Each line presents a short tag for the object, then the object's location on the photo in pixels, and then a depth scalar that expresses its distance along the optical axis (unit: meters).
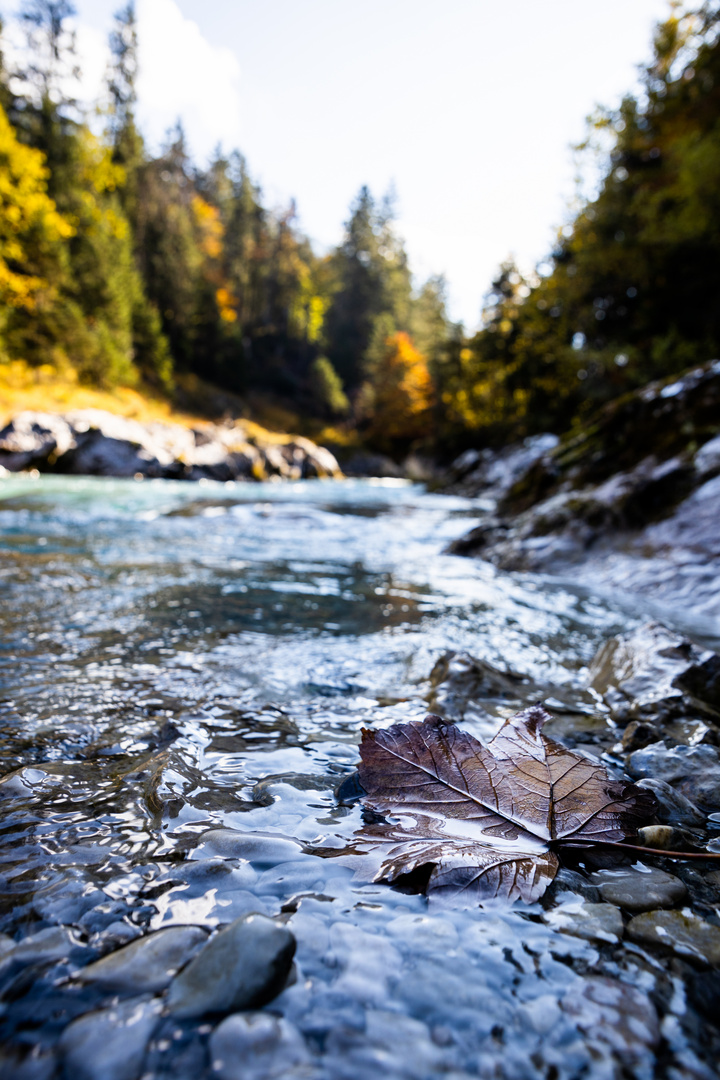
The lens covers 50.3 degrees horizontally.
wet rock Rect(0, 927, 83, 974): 0.29
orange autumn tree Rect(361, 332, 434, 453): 30.23
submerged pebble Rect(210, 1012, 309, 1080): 0.26
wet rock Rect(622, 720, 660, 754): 0.48
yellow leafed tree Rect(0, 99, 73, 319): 15.54
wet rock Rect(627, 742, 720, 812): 0.42
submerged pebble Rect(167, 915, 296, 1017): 0.27
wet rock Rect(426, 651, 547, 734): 0.53
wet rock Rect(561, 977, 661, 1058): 0.27
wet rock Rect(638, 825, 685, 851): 0.37
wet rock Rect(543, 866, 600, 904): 0.34
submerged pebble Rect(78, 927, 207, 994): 0.28
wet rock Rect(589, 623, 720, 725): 0.52
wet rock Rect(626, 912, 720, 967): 0.31
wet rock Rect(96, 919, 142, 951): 0.30
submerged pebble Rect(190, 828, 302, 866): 0.36
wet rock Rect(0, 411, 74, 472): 13.67
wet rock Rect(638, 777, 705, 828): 0.40
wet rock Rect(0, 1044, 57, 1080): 0.26
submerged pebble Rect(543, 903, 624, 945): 0.32
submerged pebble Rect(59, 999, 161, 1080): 0.26
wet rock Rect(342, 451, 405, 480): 28.31
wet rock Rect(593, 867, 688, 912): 0.33
